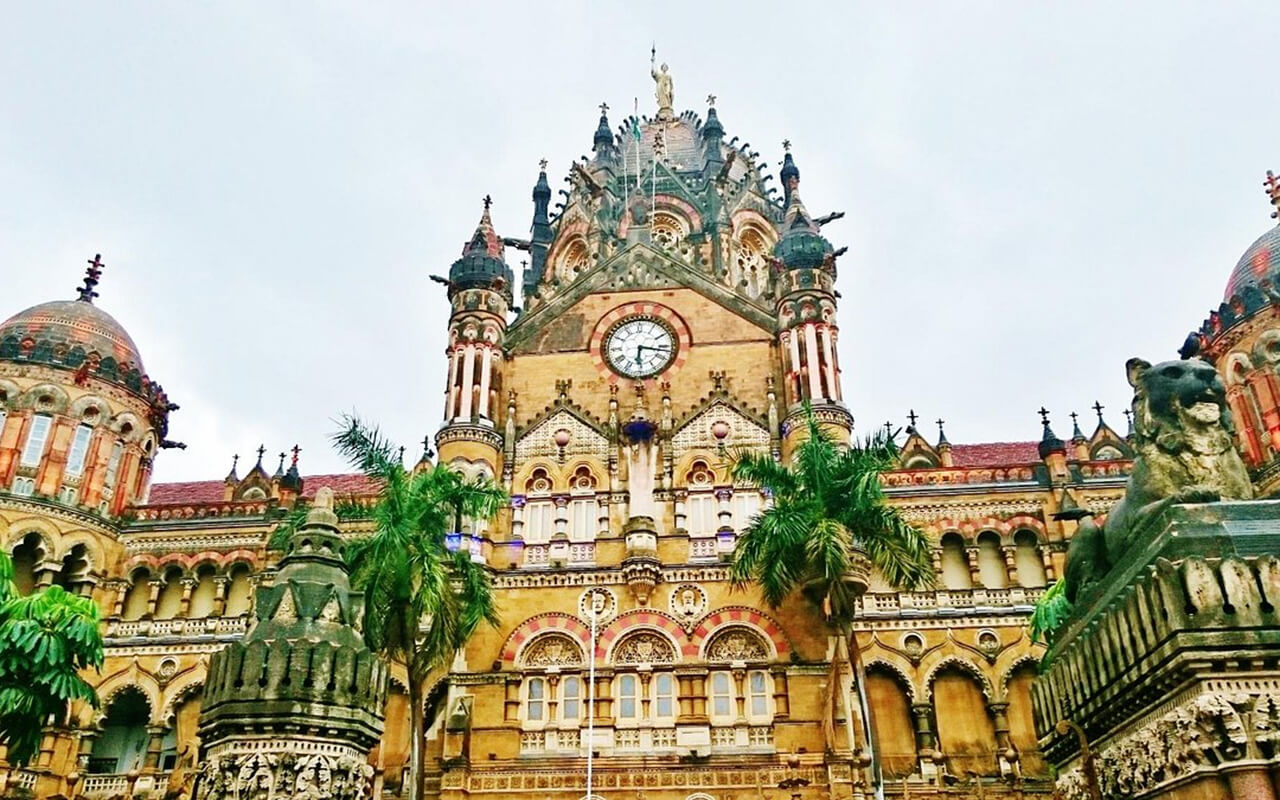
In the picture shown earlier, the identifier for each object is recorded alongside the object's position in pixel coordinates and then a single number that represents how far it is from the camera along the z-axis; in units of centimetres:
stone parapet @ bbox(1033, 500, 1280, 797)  642
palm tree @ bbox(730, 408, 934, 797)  2512
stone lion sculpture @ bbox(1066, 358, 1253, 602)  781
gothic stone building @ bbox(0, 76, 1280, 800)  2816
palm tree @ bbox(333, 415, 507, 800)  2309
